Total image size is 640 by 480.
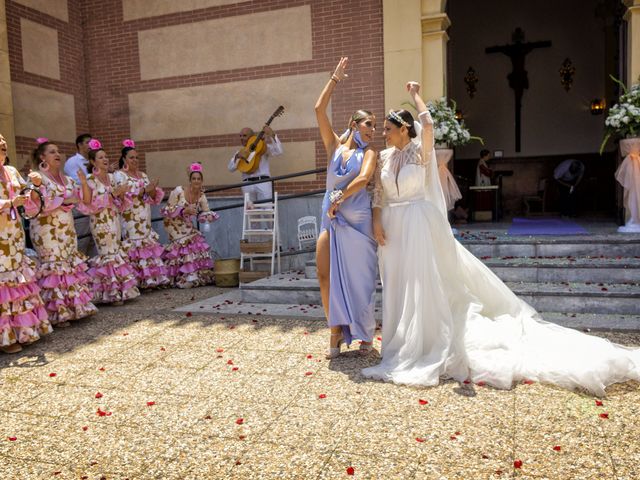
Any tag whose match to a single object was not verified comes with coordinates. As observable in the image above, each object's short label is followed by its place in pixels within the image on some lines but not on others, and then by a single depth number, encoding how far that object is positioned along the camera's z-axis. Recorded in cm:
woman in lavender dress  462
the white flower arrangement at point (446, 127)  859
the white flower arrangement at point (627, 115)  786
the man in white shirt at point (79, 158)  826
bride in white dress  403
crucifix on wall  1541
